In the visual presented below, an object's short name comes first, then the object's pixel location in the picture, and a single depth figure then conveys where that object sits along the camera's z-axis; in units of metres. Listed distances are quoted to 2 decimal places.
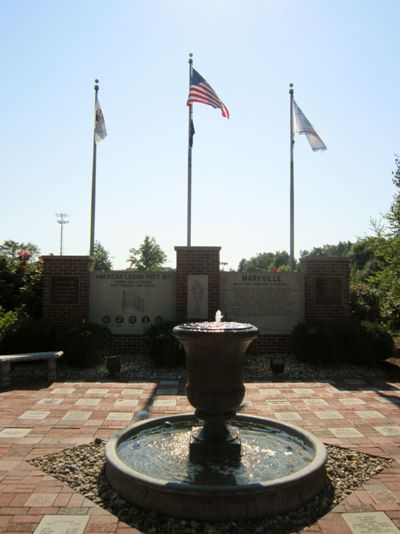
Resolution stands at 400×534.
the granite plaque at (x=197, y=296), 10.86
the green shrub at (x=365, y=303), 11.66
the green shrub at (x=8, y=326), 9.27
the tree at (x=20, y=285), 11.23
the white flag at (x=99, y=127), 14.28
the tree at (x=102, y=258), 48.39
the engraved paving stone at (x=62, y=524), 3.18
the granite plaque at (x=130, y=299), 11.04
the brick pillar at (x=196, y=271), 10.91
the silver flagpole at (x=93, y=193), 14.13
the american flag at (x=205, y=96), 12.94
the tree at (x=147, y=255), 43.47
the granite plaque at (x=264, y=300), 10.98
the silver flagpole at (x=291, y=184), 14.20
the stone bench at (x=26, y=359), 7.84
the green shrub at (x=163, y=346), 9.40
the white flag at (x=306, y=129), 13.69
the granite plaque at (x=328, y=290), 10.99
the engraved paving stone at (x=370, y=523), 3.21
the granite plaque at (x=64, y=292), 10.90
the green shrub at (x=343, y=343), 9.66
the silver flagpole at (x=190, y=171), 13.49
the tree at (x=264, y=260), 95.42
